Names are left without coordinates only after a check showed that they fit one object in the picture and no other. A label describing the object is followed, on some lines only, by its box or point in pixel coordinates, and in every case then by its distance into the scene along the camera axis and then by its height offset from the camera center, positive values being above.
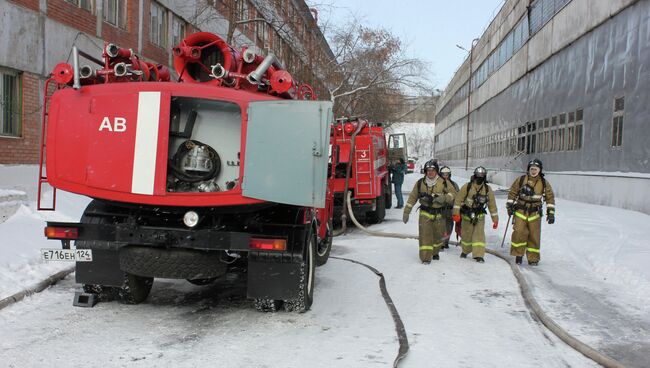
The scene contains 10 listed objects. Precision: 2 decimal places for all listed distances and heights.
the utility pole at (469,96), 43.33 +7.30
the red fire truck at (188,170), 4.50 +0.02
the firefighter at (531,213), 8.04 -0.39
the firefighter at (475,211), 8.31 -0.41
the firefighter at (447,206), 8.76 -0.37
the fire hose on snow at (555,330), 4.05 -1.27
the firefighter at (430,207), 8.02 -0.37
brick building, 10.64 +3.54
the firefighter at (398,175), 16.59 +0.20
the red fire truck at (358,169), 11.84 +0.25
